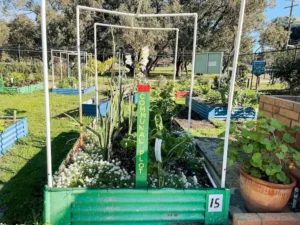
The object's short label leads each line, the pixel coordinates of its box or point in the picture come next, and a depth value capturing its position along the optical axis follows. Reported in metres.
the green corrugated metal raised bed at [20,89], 9.05
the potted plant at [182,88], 9.89
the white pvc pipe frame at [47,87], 1.59
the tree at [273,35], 16.22
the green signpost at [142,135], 1.74
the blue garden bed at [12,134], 3.56
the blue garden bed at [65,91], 9.36
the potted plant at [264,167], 1.75
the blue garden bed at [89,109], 5.81
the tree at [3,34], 18.43
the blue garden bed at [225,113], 5.98
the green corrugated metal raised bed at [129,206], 1.71
